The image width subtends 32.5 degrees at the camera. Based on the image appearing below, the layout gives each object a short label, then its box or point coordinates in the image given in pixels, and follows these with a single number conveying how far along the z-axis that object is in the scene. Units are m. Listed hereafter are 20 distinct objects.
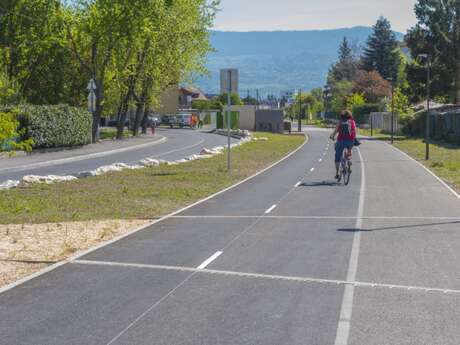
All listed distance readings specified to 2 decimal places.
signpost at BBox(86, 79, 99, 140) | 48.34
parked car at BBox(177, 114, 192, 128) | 99.94
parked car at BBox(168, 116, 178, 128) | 102.00
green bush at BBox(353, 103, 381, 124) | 110.88
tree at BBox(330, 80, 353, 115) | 135.25
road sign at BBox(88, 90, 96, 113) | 49.30
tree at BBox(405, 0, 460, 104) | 72.94
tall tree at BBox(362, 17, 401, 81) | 136.38
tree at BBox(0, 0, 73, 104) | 51.97
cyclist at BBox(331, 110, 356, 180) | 23.02
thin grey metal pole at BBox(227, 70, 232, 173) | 28.44
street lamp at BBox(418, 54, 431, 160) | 37.94
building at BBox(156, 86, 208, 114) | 133.75
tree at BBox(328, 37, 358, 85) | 180.38
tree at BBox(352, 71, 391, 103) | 125.19
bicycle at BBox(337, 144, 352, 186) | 23.70
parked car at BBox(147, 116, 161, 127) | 95.12
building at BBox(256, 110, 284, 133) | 97.06
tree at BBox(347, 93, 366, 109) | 120.94
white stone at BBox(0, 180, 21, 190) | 21.13
